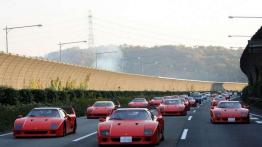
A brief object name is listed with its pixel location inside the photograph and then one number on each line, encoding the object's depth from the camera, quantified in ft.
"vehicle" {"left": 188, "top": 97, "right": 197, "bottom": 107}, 218.42
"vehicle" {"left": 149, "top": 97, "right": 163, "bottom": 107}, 218.79
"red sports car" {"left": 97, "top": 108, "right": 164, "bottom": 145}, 55.62
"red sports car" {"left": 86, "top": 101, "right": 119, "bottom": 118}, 132.16
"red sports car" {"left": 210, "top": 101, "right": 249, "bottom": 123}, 100.32
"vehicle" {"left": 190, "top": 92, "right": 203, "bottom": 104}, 274.57
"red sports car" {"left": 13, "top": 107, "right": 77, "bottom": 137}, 71.15
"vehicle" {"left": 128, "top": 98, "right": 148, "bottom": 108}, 193.77
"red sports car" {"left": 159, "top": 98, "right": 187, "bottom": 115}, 139.64
